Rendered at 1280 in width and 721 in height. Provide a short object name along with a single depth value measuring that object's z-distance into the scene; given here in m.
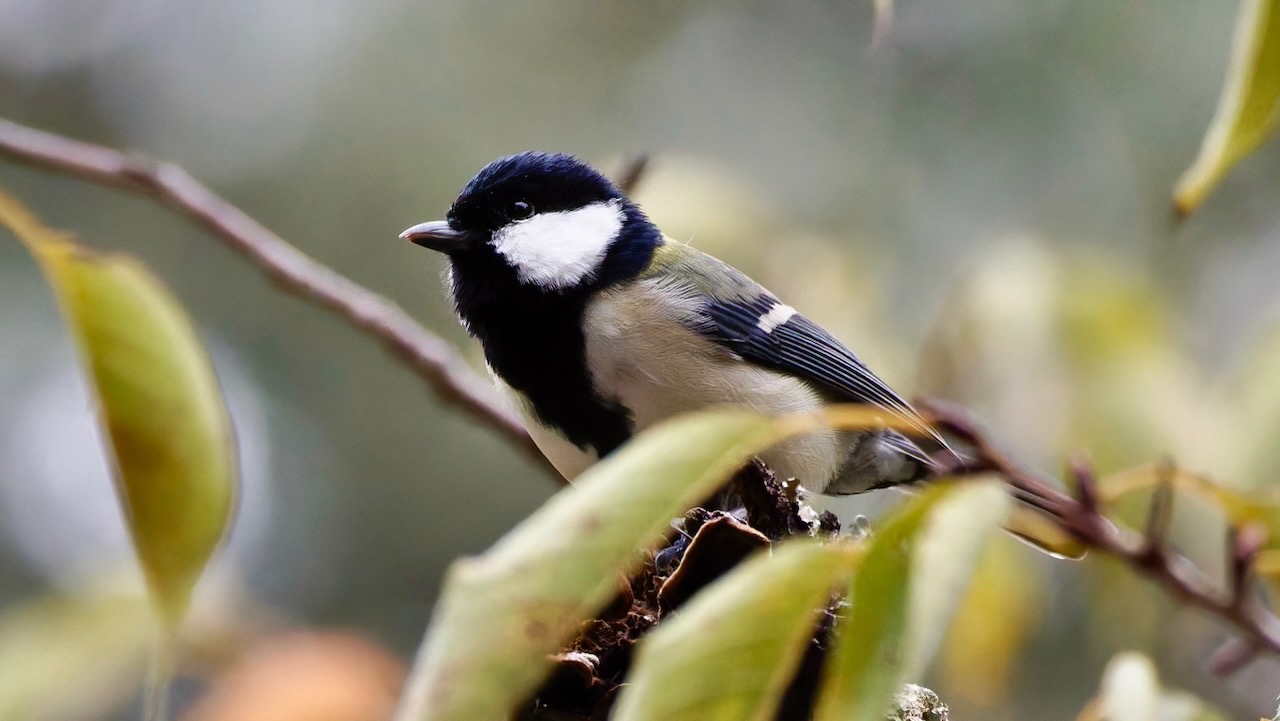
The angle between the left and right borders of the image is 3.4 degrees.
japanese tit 3.01
